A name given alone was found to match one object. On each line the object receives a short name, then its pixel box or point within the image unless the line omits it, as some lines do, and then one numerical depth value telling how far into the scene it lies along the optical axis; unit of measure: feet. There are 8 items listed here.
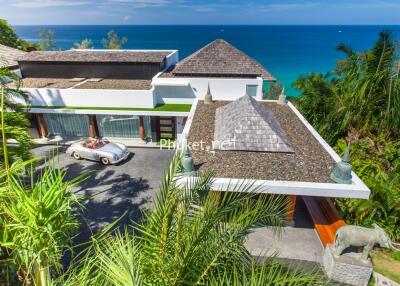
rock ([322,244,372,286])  30.86
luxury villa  38.45
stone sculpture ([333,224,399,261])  28.86
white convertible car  61.00
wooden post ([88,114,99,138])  72.73
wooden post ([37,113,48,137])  72.54
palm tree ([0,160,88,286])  12.47
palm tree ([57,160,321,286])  13.71
